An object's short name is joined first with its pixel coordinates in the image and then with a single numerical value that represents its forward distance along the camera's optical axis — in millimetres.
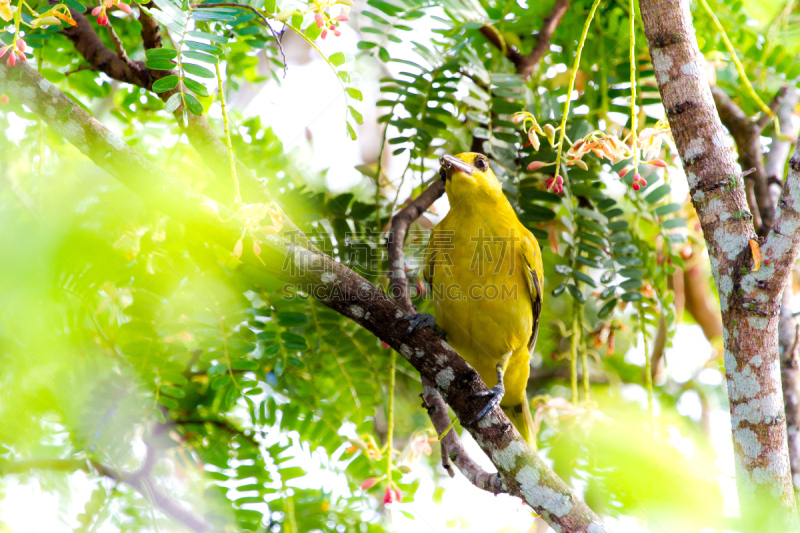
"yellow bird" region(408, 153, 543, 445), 7224
